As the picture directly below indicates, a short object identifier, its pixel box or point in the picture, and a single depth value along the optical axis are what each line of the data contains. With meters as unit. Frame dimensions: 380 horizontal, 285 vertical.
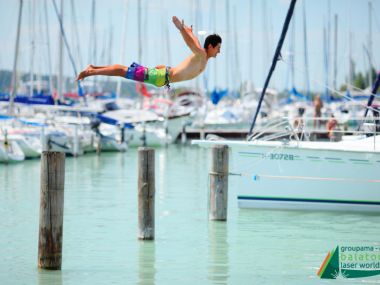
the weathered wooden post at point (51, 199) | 13.48
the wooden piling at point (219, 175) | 18.62
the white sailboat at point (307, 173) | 20.92
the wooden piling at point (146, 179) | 15.99
